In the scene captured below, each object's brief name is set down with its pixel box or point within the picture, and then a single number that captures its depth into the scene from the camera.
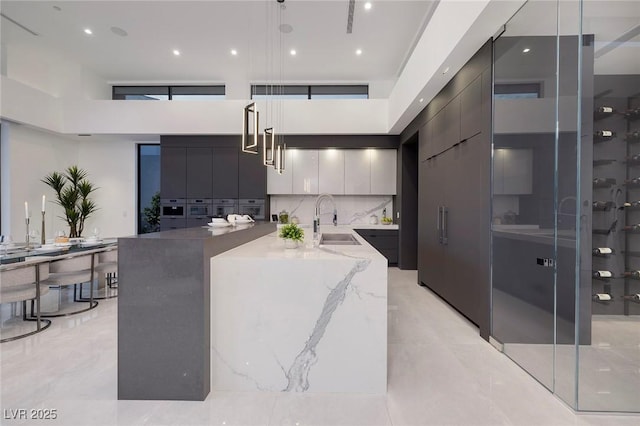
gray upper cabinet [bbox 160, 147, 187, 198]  5.69
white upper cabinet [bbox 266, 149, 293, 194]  5.88
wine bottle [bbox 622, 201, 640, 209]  2.57
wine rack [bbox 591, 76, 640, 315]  2.47
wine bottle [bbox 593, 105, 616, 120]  2.40
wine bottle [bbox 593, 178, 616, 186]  2.40
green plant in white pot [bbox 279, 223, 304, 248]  2.30
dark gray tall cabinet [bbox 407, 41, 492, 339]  2.71
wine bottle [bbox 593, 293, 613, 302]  2.44
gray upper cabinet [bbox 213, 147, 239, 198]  5.71
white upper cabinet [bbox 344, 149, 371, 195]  5.89
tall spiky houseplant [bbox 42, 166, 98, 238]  5.61
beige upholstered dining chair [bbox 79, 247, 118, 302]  3.87
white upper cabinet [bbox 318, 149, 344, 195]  5.88
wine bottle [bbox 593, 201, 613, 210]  2.41
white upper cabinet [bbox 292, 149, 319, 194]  5.87
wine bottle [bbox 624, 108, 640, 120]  2.62
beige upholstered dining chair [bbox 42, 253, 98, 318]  3.22
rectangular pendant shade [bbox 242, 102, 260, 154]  2.66
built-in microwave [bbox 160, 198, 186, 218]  5.71
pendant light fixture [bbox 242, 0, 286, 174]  2.72
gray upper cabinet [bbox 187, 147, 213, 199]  5.71
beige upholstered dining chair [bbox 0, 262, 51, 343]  2.63
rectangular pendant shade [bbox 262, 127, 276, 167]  3.12
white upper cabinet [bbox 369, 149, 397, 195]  5.90
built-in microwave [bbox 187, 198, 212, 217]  5.72
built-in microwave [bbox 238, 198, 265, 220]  5.75
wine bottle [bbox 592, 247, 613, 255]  2.44
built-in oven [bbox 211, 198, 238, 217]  5.72
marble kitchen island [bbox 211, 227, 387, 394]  1.89
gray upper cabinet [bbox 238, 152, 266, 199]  5.72
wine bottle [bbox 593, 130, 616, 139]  2.42
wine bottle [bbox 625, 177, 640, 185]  2.60
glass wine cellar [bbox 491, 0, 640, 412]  2.02
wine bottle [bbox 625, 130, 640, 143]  2.61
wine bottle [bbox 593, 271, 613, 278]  2.44
